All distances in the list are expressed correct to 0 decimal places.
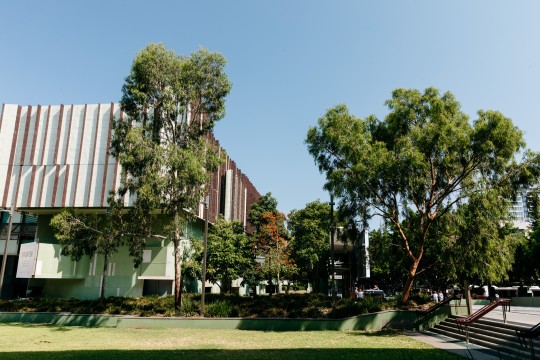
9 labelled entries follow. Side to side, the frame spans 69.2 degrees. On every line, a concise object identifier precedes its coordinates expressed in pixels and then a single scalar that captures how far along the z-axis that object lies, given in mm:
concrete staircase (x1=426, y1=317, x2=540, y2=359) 12662
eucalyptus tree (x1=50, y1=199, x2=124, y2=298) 24359
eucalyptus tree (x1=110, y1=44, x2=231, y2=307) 22859
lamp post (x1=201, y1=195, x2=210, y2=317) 22483
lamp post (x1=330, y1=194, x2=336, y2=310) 22234
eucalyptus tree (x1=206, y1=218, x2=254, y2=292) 36188
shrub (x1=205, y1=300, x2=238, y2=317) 22938
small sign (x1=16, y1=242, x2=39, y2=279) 32031
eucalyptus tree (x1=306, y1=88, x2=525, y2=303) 19703
